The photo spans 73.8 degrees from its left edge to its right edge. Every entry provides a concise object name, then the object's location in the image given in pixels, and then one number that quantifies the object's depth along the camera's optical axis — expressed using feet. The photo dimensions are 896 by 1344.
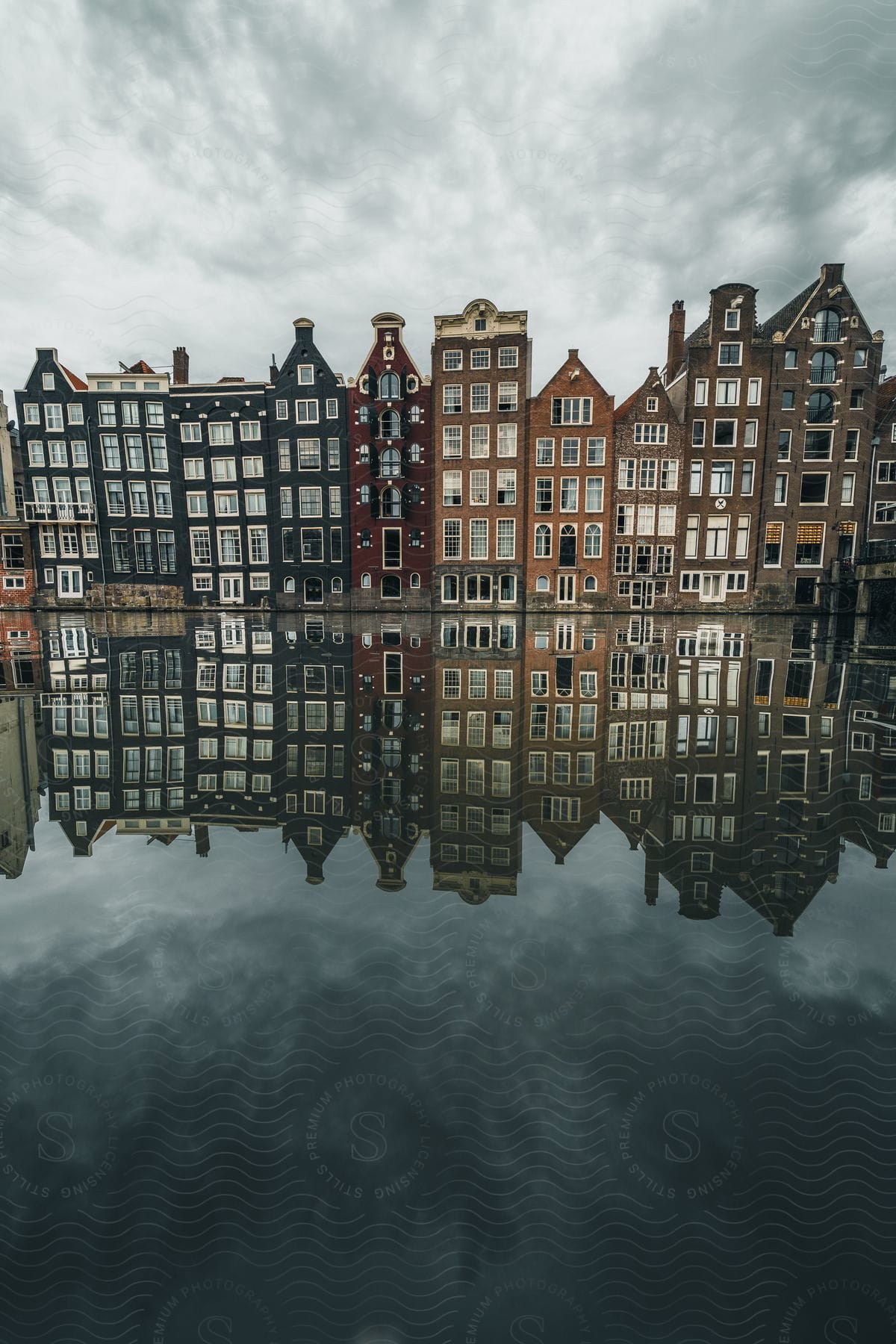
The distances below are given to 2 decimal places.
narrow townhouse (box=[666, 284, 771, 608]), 134.72
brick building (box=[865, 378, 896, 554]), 140.05
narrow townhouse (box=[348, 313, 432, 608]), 143.84
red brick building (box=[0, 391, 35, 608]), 157.07
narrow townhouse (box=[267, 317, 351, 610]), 147.64
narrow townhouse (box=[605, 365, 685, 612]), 137.59
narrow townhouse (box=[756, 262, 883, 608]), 135.33
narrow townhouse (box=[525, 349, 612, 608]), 137.18
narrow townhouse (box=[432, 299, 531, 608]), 138.10
